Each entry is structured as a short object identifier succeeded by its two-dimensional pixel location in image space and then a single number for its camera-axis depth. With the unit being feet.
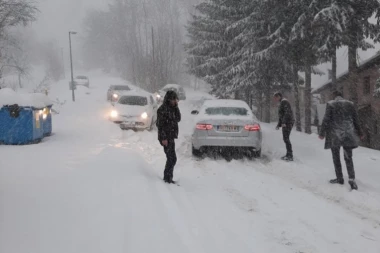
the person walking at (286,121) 30.78
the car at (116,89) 95.64
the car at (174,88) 104.76
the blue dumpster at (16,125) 34.45
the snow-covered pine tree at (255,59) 61.21
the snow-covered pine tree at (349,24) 46.62
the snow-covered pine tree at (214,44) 80.02
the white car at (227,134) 29.53
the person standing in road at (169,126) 21.61
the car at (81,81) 150.61
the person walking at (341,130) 22.54
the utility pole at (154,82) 137.08
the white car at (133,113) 47.19
